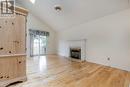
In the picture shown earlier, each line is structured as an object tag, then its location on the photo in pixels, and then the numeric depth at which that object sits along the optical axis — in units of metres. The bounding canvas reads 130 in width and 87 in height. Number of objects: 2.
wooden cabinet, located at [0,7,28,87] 1.52
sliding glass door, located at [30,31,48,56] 4.95
